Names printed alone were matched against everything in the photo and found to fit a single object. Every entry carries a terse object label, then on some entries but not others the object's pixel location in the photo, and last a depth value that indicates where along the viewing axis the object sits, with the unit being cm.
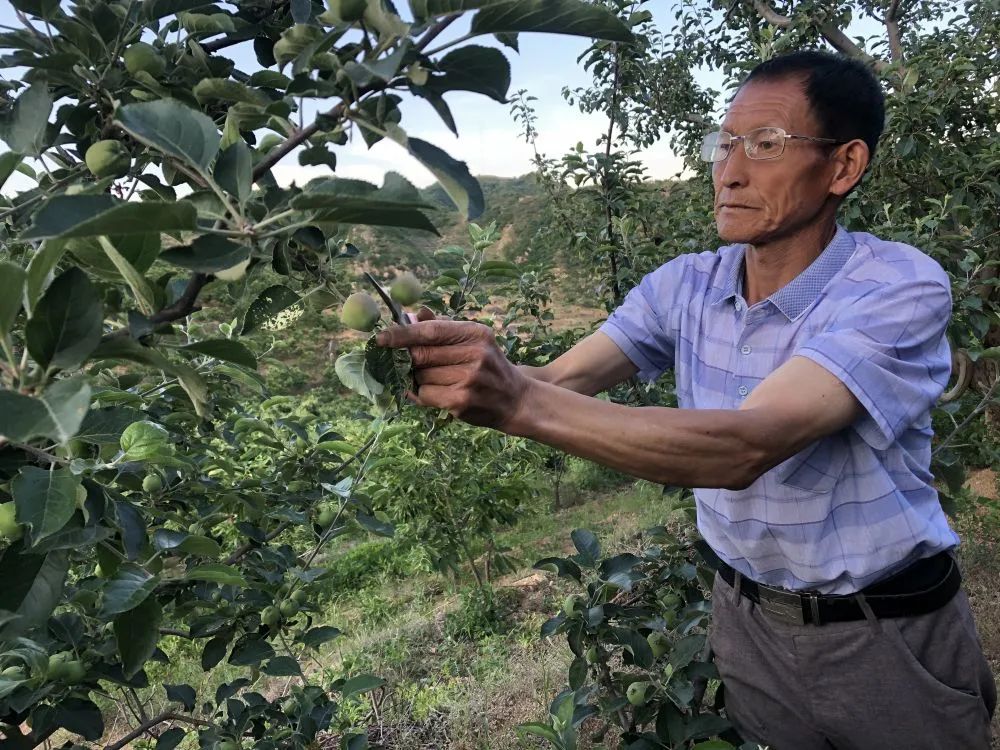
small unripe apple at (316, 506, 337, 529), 187
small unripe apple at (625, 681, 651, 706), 164
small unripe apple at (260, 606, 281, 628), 165
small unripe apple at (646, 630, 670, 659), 175
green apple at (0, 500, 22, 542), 98
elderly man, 124
